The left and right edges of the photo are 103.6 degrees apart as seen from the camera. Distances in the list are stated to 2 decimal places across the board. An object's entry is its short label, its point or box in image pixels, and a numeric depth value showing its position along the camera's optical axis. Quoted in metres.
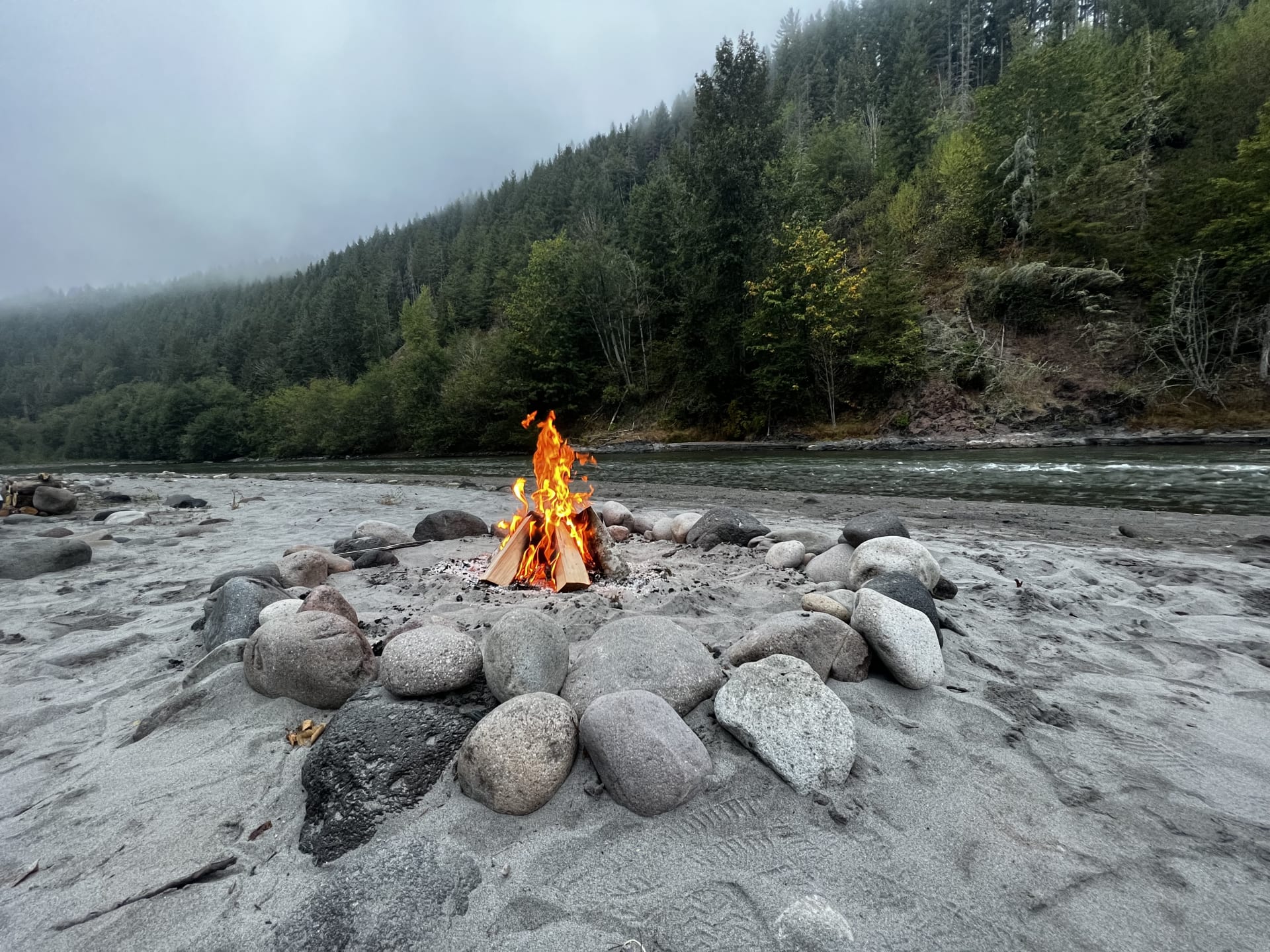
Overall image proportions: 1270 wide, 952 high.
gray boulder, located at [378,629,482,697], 2.71
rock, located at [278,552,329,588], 5.17
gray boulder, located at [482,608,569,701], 2.72
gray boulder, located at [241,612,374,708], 2.86
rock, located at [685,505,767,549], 6.23
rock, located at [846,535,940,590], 4.26
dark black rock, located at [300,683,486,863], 2.08
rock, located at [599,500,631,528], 7.50
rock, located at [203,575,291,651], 3.71
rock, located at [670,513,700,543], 6.67
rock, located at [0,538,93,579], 5.75
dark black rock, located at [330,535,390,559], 6.45
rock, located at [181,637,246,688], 3.24
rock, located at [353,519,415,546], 6.96
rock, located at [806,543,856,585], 4.63
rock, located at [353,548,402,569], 5.75
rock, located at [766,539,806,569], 5.17
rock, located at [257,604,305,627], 3.67
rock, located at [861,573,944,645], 3.48
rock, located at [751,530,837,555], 5.53
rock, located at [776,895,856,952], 1.57
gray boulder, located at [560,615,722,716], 2.66
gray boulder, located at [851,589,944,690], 2.94
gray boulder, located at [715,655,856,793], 2.25
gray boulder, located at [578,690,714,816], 2.13
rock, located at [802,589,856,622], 3.41
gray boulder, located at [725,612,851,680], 2.94
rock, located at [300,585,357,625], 3.49
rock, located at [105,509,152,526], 9.45
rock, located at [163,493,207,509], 13.16
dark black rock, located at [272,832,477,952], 1.62
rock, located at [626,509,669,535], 7.33
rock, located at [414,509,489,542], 7.14
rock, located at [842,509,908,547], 5.07
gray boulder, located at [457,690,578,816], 2.16
